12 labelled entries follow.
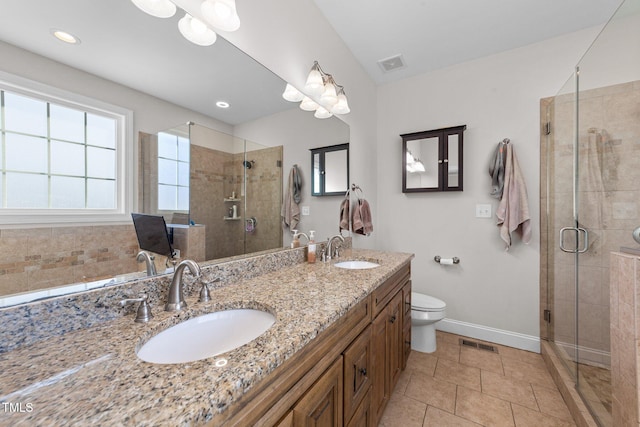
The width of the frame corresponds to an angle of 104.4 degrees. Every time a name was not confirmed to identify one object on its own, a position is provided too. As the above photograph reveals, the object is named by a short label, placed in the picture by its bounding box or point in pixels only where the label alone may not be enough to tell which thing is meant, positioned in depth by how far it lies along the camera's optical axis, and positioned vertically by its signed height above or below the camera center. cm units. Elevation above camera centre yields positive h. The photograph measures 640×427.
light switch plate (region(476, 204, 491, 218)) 221 +2
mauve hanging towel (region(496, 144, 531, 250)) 201 +7
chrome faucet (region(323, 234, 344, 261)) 177 -27
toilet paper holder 234 -44
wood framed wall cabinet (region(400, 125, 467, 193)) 228 +51
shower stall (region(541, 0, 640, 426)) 134 +14
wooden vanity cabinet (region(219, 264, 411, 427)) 57 -53
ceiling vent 227 +141
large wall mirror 67 +41
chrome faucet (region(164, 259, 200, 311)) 80 -26
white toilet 190 -83
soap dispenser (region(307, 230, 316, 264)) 164 -26
